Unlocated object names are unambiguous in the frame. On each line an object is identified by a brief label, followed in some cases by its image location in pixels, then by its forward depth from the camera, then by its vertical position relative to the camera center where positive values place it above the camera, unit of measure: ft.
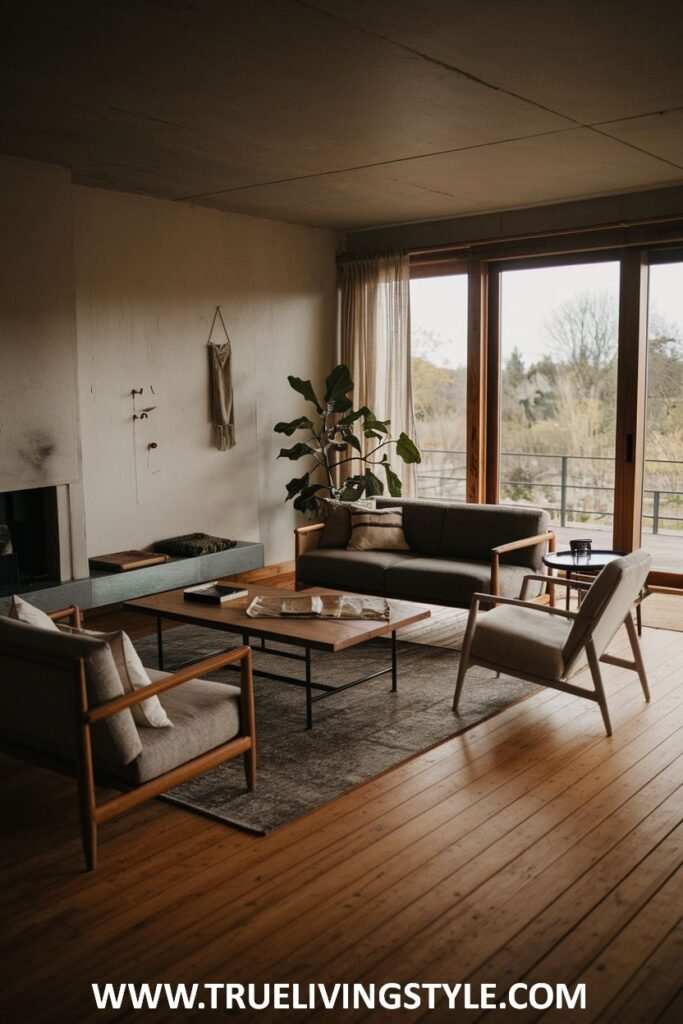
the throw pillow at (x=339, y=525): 21.03 -2.46
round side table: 16.69 -2.68
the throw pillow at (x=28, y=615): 11.12 -2.31
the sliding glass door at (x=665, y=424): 22.00 -0.31
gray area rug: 11.58 -4.53
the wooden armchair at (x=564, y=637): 12.99 -3.24
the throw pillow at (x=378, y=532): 20.62 -2.56
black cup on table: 17.54 -2.50
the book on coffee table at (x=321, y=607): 14.67 -3.04
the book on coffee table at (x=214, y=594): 15.80 -2.98
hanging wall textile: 23.44 +0.52
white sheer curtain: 25.50 +2.02
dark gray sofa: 18.12 -2.97
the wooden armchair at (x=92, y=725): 9.70 -3.39
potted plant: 24.19 -0.84
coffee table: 13.53 -3.13
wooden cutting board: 20.04 -3.09
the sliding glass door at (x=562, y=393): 23.03 +0.45
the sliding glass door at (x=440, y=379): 25.43 +0.91
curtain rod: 21.32 +4.21
